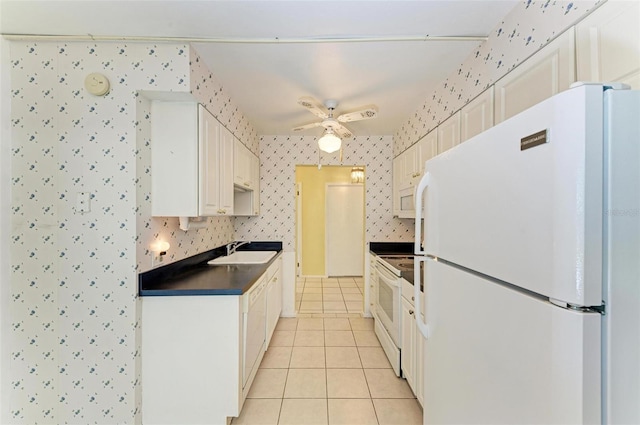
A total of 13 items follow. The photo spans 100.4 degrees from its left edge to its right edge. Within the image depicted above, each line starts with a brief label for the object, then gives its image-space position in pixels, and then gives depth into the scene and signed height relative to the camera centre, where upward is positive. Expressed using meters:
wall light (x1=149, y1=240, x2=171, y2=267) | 1.78 -0.26
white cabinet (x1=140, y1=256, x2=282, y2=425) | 1.66 -0.92
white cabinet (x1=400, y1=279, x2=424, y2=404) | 1.77 -0.97
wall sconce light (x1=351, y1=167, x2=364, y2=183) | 5.23 +0.74
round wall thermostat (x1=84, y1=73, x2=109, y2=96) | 1.57 +0.75
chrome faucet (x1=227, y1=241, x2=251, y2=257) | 3.15 -0.42
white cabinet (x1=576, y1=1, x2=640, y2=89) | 0.83 +0.57
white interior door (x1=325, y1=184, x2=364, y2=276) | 5.64 -0.36
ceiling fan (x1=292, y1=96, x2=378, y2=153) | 2.21 +0.83
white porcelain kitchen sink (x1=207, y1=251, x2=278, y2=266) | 2.63 -0.51
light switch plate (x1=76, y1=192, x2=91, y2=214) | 1.59 +0.05
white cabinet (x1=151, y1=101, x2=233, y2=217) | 1.77 +0.35
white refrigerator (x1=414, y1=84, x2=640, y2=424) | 0.52 -0.11
